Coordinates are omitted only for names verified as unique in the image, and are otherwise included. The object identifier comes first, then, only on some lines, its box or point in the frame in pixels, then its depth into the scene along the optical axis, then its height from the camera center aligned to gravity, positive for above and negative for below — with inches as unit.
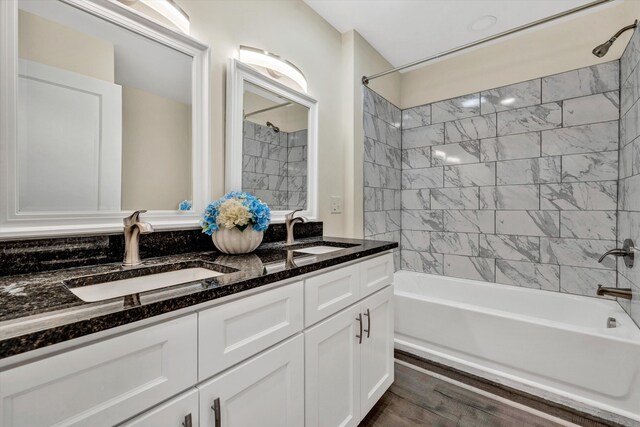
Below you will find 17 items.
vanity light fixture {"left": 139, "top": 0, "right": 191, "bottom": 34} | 47.0 +33.4
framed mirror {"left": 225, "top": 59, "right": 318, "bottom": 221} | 58.4 +16.1
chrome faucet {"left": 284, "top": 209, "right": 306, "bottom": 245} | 66.6 -2.6
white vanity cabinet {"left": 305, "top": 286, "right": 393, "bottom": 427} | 43.6 -26.3
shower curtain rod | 63.7 +44.8
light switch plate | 86.2 +2.4
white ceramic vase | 50.0 -4.9
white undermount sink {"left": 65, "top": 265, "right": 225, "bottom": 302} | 33.6 -9.4
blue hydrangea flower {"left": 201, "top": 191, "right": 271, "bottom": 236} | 49.8 -0.1
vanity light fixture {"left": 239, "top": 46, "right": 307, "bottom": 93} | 61.9 +33.8
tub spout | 66.6 -18.2
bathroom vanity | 20.1 -13.1
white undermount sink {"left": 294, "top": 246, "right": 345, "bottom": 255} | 64.1 -8.4
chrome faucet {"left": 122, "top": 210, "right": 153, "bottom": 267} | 41.4 -3.8
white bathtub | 58.3 -30.5
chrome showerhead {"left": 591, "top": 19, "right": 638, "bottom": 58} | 65.0 +37.7
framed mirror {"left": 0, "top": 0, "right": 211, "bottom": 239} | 35.4 +13.1
